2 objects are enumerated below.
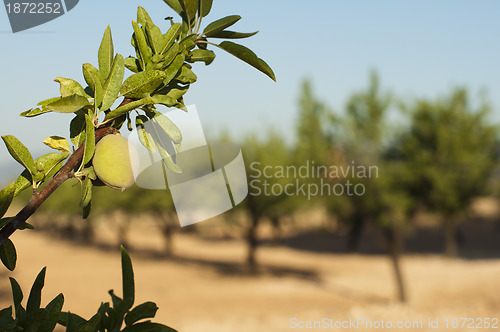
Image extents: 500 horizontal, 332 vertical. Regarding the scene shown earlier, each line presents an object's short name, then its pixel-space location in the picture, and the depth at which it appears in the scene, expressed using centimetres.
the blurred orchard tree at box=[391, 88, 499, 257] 1734
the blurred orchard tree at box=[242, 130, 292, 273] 1809
